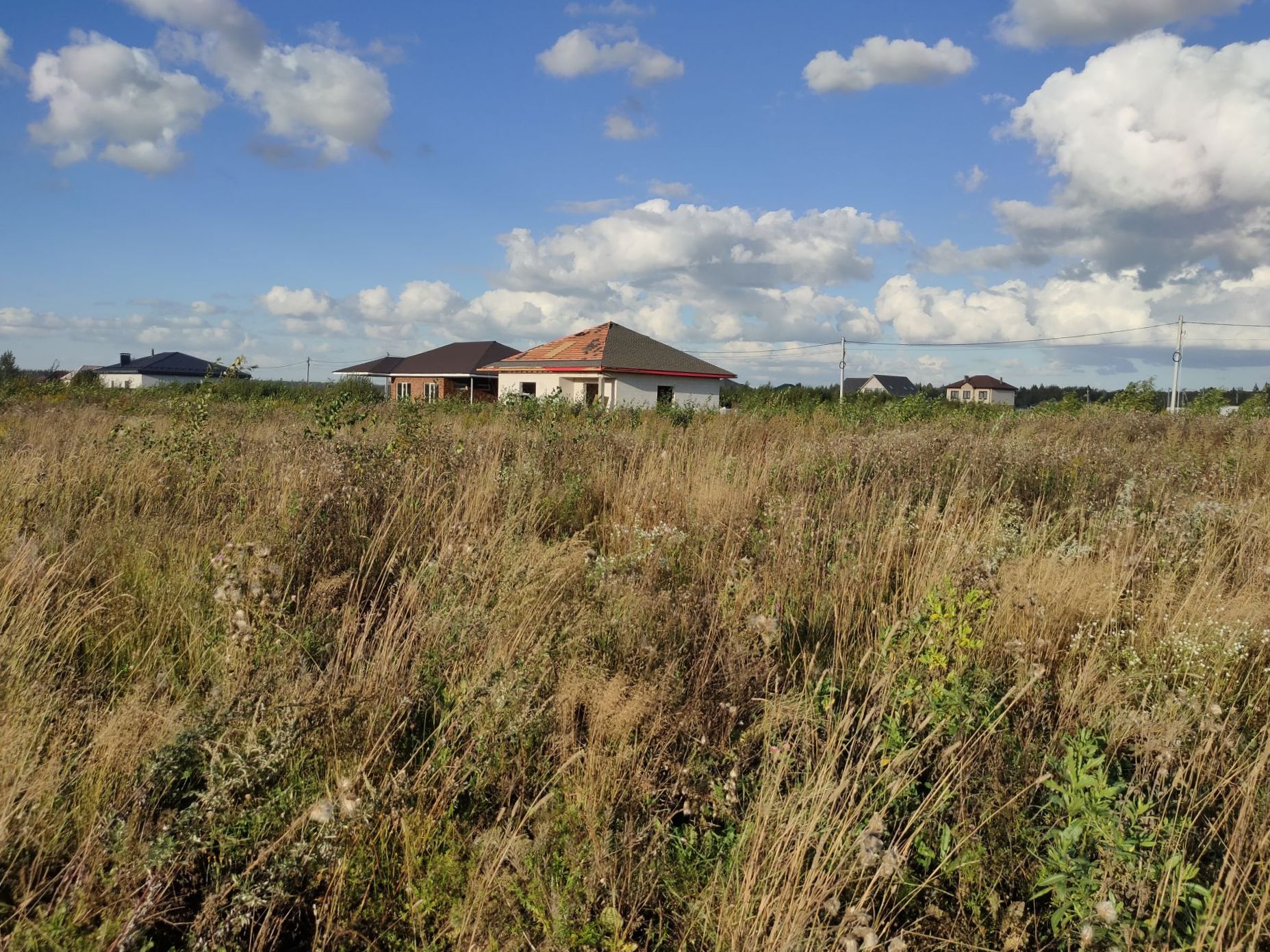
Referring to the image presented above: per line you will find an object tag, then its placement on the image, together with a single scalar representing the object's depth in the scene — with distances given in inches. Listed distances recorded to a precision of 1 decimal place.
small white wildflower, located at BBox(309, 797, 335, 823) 81.7
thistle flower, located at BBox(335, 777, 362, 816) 84.5
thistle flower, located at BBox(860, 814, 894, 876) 77.9
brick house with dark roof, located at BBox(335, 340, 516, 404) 1695.4
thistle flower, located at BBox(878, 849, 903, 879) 77.7
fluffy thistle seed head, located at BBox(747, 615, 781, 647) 119.7
